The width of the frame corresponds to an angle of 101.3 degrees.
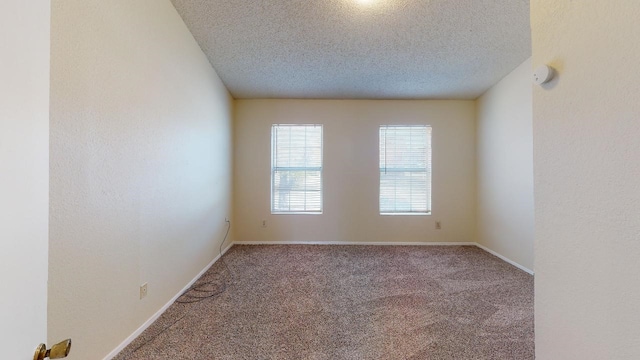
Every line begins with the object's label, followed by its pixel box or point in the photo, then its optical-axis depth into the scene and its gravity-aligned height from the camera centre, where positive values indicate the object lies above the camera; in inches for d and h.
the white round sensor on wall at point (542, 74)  35.6 +14.8
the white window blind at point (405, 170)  169.5 +7.7
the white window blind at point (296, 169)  170.2 +8.6
